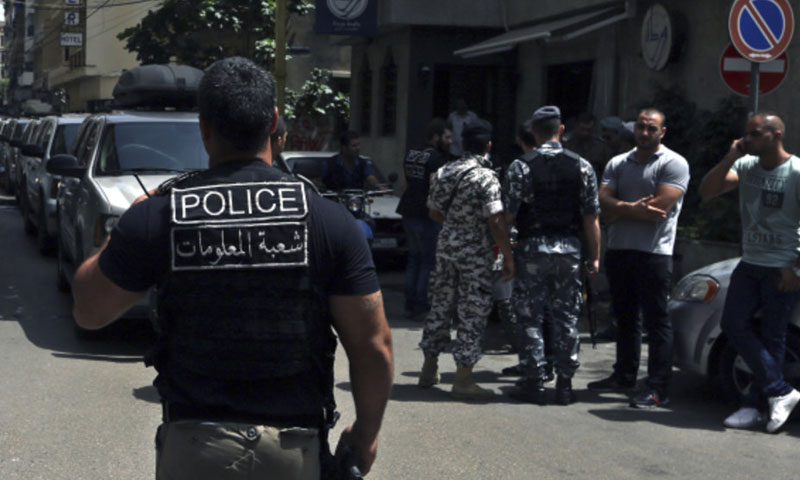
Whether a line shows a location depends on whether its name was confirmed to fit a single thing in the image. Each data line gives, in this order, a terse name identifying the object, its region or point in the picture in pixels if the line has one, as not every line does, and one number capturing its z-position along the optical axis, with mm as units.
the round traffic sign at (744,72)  9898
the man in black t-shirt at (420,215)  10508
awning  16500
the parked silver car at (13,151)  25514
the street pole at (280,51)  17922
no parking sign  9250
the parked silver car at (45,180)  14977
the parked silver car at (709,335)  7344
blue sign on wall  21234
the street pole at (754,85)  9383
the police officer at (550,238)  7438
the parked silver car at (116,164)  9308
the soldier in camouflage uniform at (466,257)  7699
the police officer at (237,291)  2803
